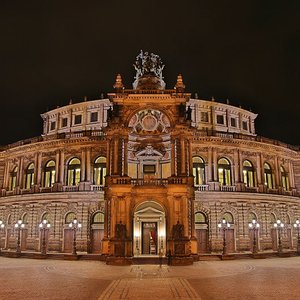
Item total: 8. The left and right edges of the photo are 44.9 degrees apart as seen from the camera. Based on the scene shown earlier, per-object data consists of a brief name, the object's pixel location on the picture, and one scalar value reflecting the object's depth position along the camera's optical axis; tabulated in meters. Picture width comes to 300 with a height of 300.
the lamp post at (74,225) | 39.47
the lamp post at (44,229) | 43.12
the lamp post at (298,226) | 48.03
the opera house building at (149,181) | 37.47
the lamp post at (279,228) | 43.72
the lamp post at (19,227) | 44.05
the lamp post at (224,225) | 38.80
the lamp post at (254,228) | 41.41
